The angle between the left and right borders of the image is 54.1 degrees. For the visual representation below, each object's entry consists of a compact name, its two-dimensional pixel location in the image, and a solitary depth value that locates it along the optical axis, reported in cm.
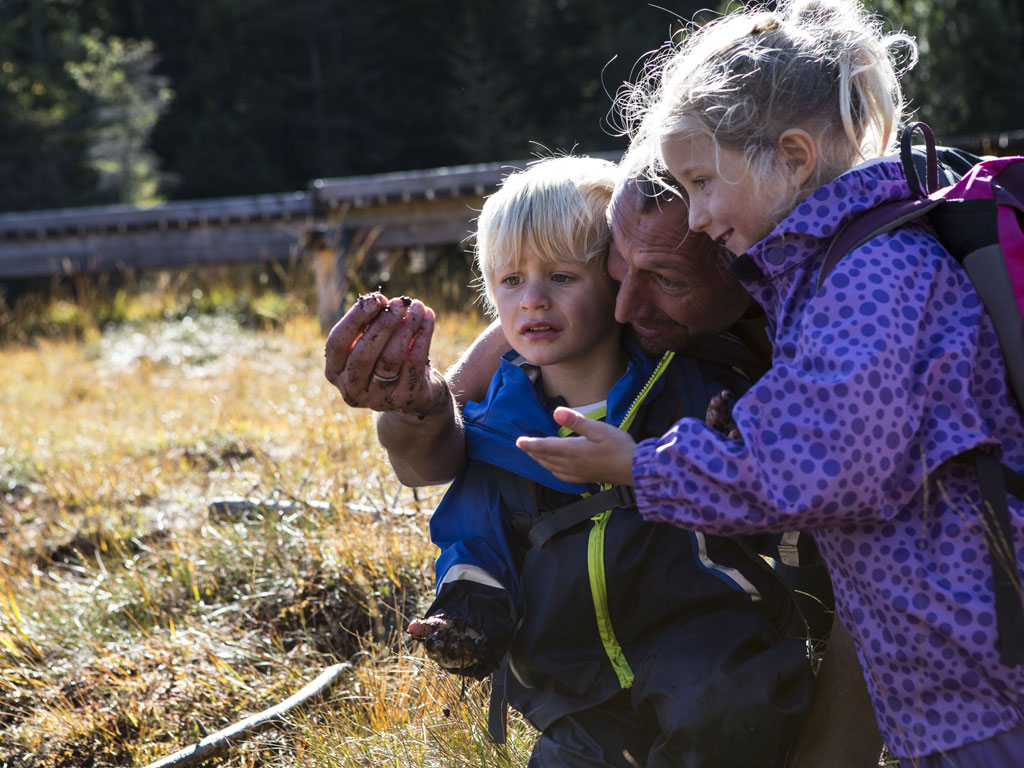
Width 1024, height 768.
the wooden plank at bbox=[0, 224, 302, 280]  859
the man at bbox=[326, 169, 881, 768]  184
